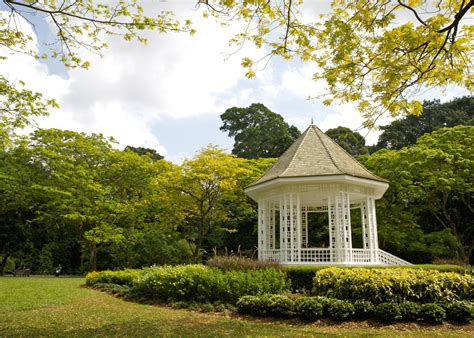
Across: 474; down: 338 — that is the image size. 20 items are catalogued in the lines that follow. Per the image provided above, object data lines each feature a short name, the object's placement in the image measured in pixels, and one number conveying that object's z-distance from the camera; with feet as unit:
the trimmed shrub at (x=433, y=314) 25.04
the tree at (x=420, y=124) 118.21
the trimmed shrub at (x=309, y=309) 26.63
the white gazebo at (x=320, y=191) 47.32
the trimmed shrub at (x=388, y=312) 25.38
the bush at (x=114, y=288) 40.78
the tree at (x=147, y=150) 129.65
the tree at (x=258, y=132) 122.42
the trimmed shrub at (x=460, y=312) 25.14
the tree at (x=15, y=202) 73.26
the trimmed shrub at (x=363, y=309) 26.35
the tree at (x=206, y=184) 63.82
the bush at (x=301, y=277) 39.37
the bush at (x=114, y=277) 46.44
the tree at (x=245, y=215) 72.58
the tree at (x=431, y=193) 61.52
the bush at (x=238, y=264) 37.14
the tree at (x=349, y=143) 114.01
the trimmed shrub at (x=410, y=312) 25.41
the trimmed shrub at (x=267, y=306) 27.76
